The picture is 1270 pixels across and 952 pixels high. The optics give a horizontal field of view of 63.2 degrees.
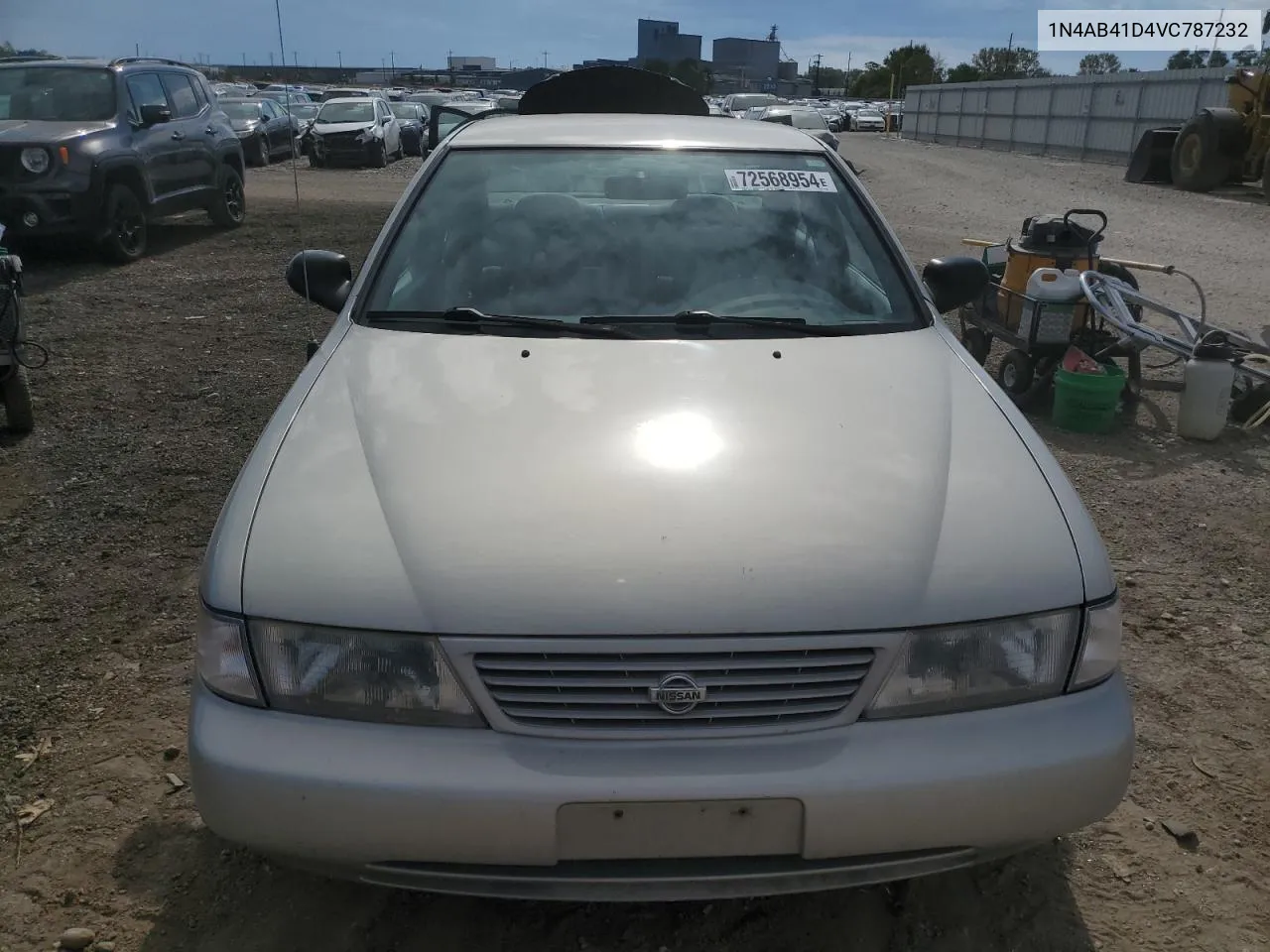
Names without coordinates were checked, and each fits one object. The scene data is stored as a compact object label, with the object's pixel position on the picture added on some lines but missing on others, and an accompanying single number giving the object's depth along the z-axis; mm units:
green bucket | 5336
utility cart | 5680
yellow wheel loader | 16328
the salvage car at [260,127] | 19766
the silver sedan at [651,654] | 1761
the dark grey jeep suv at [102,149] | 8812
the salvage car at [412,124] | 23219
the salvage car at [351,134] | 20719
